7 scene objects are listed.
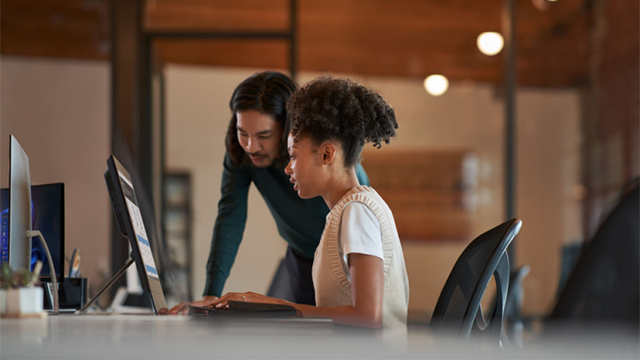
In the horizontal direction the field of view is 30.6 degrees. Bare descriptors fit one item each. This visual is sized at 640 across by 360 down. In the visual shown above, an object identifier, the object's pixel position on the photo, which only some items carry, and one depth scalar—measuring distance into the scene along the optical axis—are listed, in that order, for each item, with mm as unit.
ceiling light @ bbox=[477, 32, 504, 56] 7933
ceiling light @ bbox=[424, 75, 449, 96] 7824
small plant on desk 2541
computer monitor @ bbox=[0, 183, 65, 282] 3120
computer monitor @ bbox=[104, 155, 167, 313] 2844
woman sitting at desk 2635
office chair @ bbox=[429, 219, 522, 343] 2591
